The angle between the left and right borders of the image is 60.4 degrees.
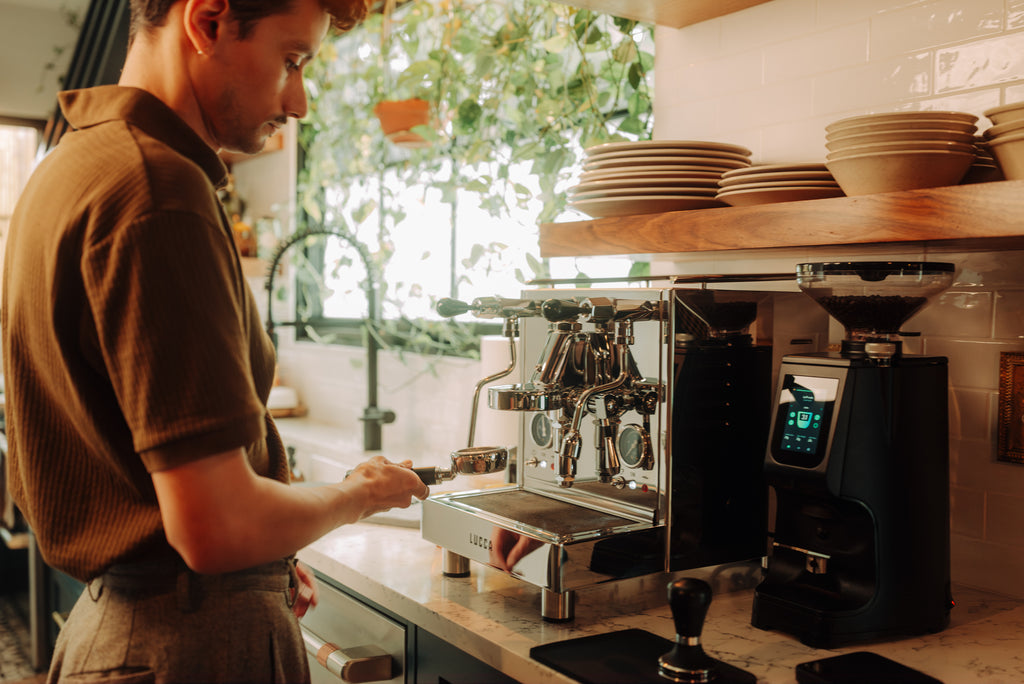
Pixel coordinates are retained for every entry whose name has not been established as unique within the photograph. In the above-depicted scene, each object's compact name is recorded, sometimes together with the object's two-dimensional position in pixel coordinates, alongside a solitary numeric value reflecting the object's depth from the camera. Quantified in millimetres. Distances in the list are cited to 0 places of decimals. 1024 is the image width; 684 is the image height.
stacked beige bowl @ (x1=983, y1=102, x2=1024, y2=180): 1035
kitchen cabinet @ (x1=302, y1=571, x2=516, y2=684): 1216
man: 750
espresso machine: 1226
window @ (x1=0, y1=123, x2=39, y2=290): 4824
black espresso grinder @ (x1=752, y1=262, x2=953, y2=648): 1128
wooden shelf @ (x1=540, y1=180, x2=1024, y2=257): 1018
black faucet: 2719
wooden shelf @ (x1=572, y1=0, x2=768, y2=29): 1636
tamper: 996
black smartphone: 998
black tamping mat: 1016
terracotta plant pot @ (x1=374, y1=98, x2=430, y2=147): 2406
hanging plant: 1989
